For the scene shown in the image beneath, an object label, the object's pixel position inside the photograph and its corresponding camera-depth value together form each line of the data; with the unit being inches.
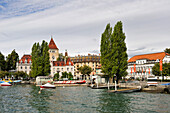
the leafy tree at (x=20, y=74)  4357.8
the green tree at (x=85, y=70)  4803.9
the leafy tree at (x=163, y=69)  3156.3
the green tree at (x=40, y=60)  3489.2
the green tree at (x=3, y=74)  4293.3
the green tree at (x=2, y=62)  4744.1
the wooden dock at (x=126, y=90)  1928.2
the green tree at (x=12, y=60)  4904.0
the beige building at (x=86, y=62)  5442.9
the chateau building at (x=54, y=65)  4763.5
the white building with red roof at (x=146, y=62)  4271.7
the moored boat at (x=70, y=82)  3250.5
